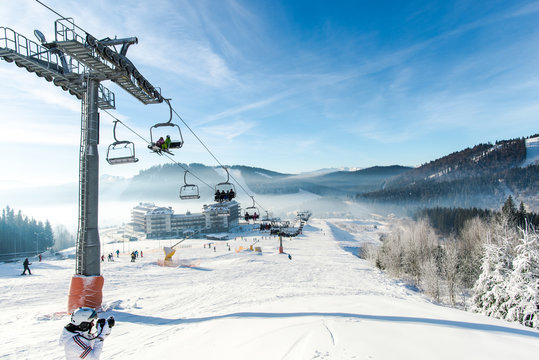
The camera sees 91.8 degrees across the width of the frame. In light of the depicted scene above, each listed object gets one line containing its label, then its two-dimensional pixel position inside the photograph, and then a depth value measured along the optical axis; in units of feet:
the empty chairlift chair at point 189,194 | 45.79
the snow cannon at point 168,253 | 97.30
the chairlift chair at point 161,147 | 33.65
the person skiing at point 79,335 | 15.03
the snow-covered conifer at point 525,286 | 53.11
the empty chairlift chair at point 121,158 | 34.01
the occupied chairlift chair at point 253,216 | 87.15
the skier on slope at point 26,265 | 67.26
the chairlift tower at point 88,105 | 30.78
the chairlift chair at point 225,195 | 54.82
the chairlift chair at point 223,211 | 74.72
